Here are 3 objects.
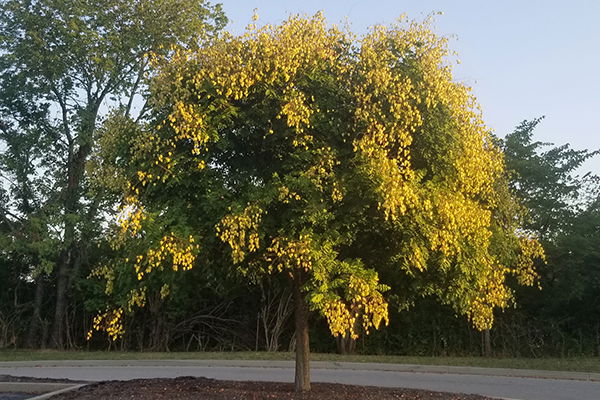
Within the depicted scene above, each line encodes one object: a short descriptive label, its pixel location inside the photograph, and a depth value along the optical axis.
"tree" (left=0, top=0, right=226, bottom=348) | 21.84
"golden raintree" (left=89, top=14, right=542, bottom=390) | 7.29
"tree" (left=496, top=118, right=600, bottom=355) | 19.41
